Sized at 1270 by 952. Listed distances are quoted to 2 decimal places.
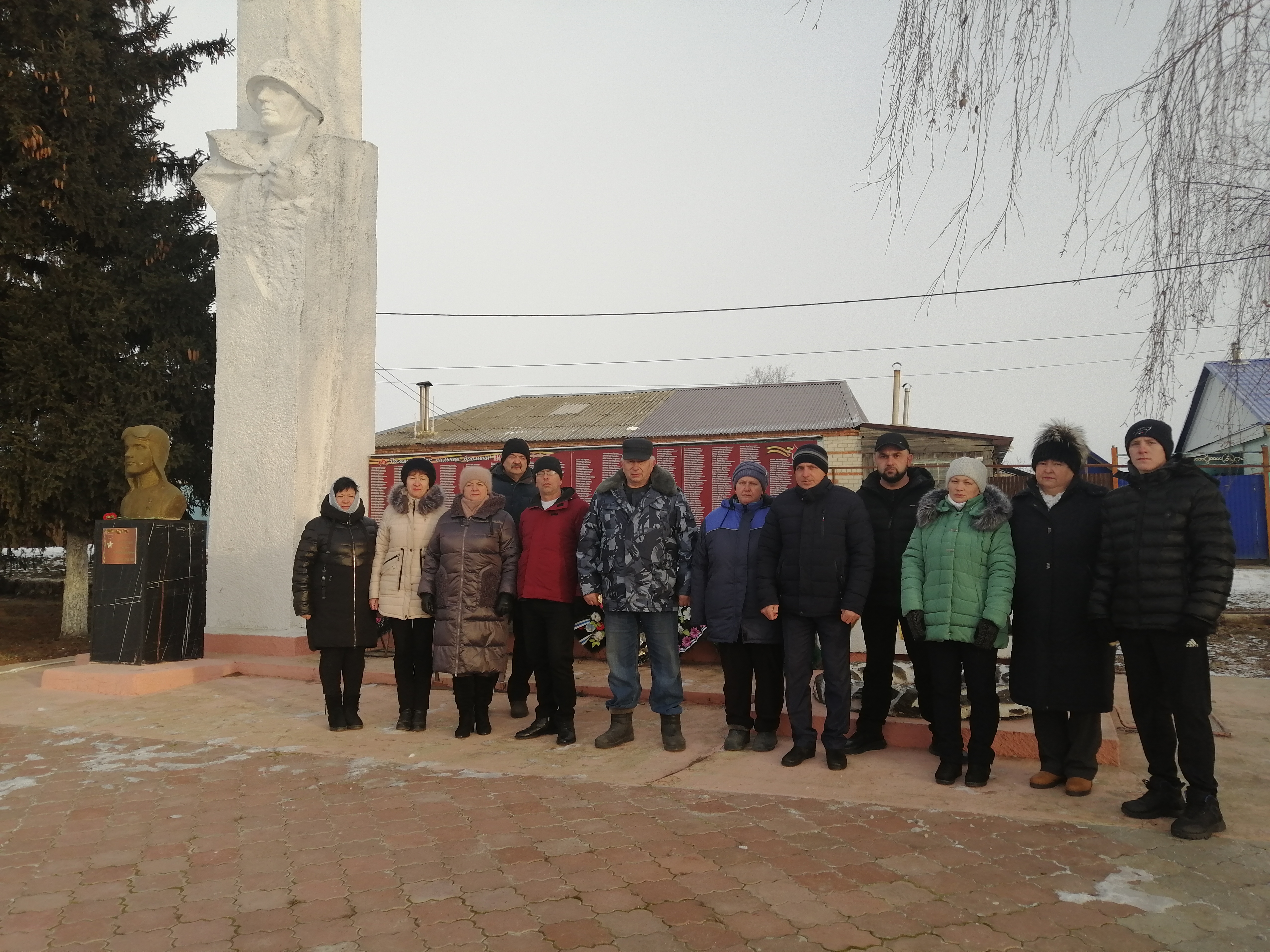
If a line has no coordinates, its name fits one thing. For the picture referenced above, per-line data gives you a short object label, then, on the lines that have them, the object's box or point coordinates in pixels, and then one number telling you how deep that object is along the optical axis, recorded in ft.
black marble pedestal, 24.57
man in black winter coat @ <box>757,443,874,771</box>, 15.66
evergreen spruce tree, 32.04
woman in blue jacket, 16.80
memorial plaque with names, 26.71
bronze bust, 26.40
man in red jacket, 17.76
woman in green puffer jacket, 14.51
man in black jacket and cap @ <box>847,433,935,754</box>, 16.39
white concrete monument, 28.53
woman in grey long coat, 17.89
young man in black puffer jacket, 12.33
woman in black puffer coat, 18.89
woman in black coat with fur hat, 14.15
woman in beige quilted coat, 18.83
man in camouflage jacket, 17.01
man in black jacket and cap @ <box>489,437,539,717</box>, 20.20
